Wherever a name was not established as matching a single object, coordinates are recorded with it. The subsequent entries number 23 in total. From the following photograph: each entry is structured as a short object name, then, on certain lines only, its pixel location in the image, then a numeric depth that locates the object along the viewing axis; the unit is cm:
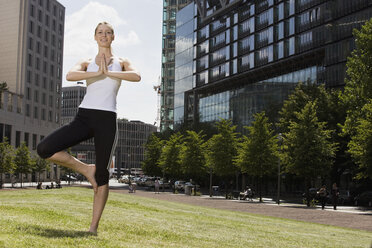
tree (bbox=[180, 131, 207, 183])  5781
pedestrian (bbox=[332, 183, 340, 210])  3313
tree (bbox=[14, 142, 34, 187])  6575
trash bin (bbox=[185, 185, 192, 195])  5403
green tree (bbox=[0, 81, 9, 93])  7126
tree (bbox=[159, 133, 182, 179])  6569
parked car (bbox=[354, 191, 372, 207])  3988
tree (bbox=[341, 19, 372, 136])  3155
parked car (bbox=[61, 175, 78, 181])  10329
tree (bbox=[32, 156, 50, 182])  7500
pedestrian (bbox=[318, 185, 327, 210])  3319
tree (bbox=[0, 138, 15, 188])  5828
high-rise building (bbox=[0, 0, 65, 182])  8181
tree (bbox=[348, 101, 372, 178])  3111
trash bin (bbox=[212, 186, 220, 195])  6195
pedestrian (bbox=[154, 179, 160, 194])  5469
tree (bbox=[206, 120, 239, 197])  4969
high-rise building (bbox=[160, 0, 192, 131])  11719
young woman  570
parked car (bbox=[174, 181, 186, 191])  6400
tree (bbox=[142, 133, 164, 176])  7744
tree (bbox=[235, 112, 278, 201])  4403
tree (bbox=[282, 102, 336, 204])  3903
